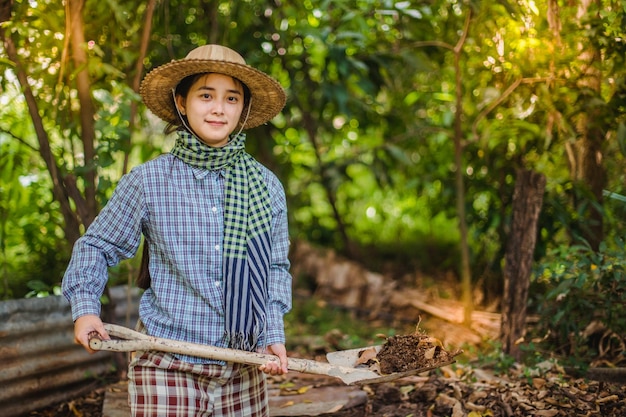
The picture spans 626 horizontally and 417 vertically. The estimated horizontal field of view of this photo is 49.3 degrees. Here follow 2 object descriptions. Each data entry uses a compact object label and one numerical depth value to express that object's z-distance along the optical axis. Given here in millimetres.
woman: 2273
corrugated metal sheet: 3037
